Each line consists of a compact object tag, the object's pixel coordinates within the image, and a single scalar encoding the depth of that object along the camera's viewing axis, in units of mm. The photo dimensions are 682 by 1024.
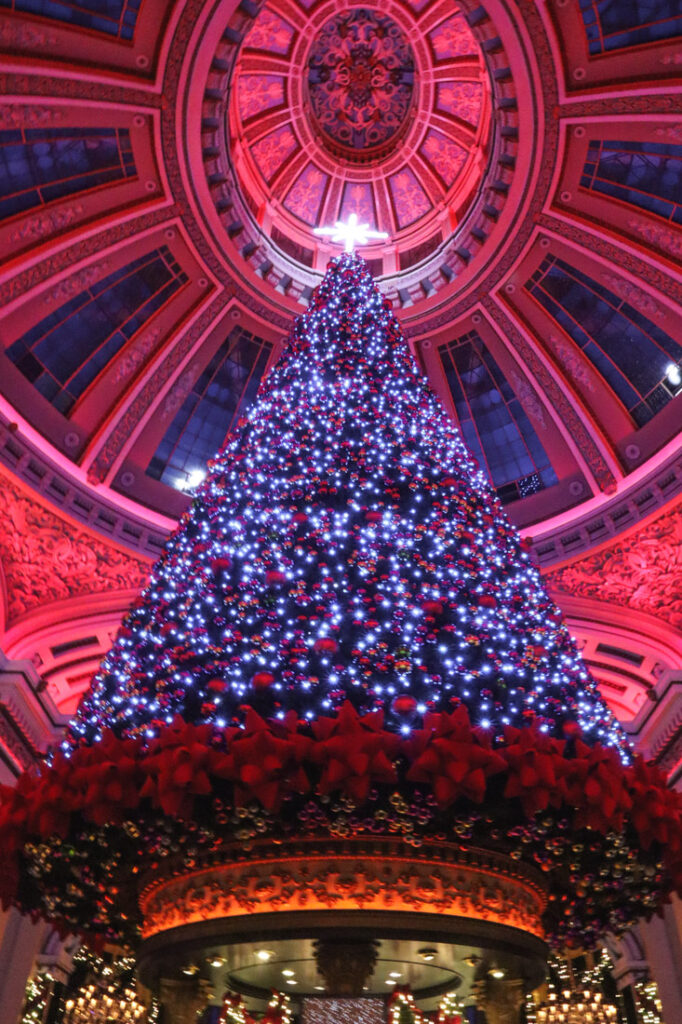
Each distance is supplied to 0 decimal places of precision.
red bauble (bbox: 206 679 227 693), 4133
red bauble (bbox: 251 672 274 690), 3998
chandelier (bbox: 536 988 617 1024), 11672
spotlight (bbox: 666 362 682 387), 12633
